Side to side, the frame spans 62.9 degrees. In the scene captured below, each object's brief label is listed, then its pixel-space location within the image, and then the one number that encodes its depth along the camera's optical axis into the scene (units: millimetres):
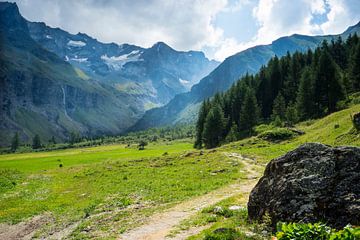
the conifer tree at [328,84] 82875
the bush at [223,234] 13266
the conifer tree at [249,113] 102688
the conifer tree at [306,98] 87938
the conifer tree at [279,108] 102250
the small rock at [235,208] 19719
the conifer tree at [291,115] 91000
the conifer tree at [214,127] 106125
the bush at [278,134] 68338
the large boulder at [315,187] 12194
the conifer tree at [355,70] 88938
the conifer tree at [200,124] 119562
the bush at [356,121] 43028
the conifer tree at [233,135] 98638
